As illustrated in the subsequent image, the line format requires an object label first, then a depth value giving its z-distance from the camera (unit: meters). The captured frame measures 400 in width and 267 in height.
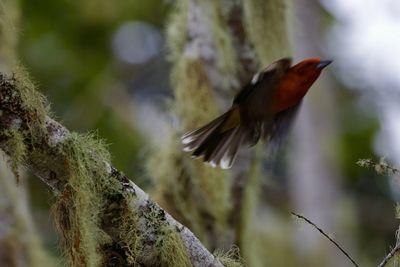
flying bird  6.36
